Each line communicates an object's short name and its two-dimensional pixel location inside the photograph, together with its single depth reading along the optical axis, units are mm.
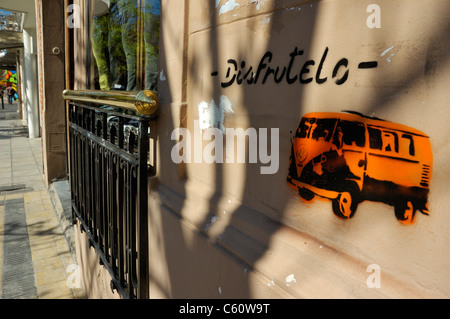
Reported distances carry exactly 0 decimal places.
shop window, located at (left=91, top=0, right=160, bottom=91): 2637
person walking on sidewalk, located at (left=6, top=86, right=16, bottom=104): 38662
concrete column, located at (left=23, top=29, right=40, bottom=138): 13586
